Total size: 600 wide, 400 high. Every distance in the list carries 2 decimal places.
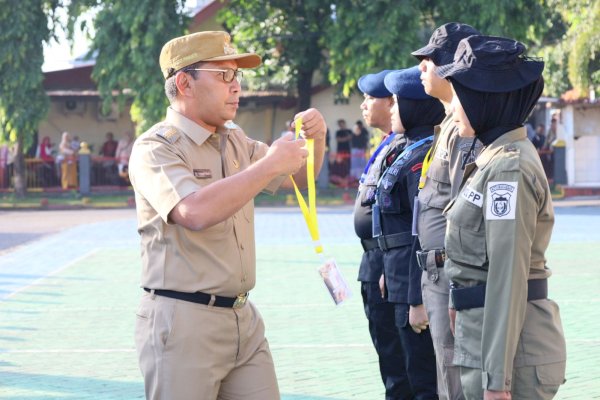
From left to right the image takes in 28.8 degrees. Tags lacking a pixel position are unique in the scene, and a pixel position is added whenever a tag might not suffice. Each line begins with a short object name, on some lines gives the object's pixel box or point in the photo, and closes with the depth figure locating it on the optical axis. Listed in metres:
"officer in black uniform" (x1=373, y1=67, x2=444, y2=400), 6.06
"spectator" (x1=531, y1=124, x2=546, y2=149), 31.63
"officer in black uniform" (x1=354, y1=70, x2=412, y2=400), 6.54
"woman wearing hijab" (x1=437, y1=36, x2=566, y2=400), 4.08
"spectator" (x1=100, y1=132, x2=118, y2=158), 35.03
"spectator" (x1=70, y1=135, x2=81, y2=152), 35.00
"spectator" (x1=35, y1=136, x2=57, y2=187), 33.94
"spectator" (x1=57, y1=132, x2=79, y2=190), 33.25
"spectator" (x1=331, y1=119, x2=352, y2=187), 33.25
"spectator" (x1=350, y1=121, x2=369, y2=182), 32.75
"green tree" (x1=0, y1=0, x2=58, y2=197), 31.94
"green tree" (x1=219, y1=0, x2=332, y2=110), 34.97
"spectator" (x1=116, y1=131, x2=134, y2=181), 33.47
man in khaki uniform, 4.41
